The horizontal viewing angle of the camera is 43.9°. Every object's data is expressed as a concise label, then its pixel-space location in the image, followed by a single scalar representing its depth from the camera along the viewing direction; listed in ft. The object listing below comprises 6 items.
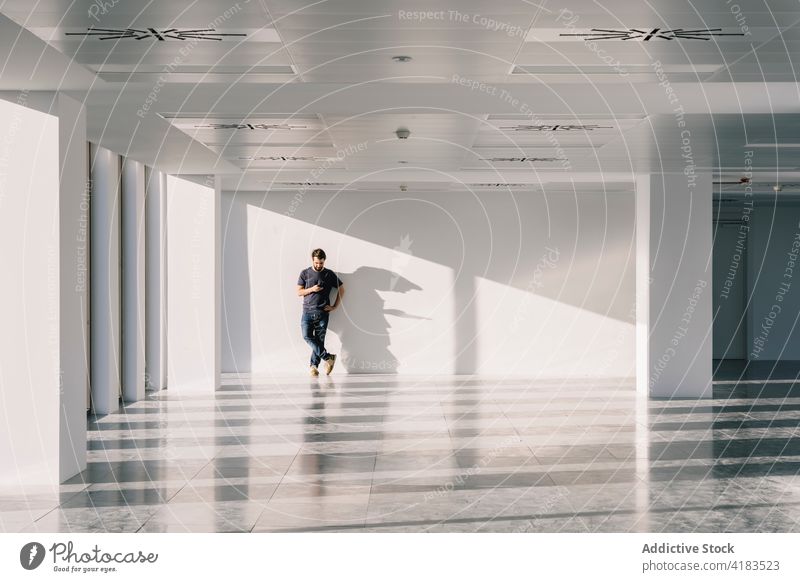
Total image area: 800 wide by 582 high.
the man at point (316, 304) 60.13
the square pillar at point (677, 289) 48.93
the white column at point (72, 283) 27.14
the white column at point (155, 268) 50.49
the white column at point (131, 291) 46.85
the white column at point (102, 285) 42.42
